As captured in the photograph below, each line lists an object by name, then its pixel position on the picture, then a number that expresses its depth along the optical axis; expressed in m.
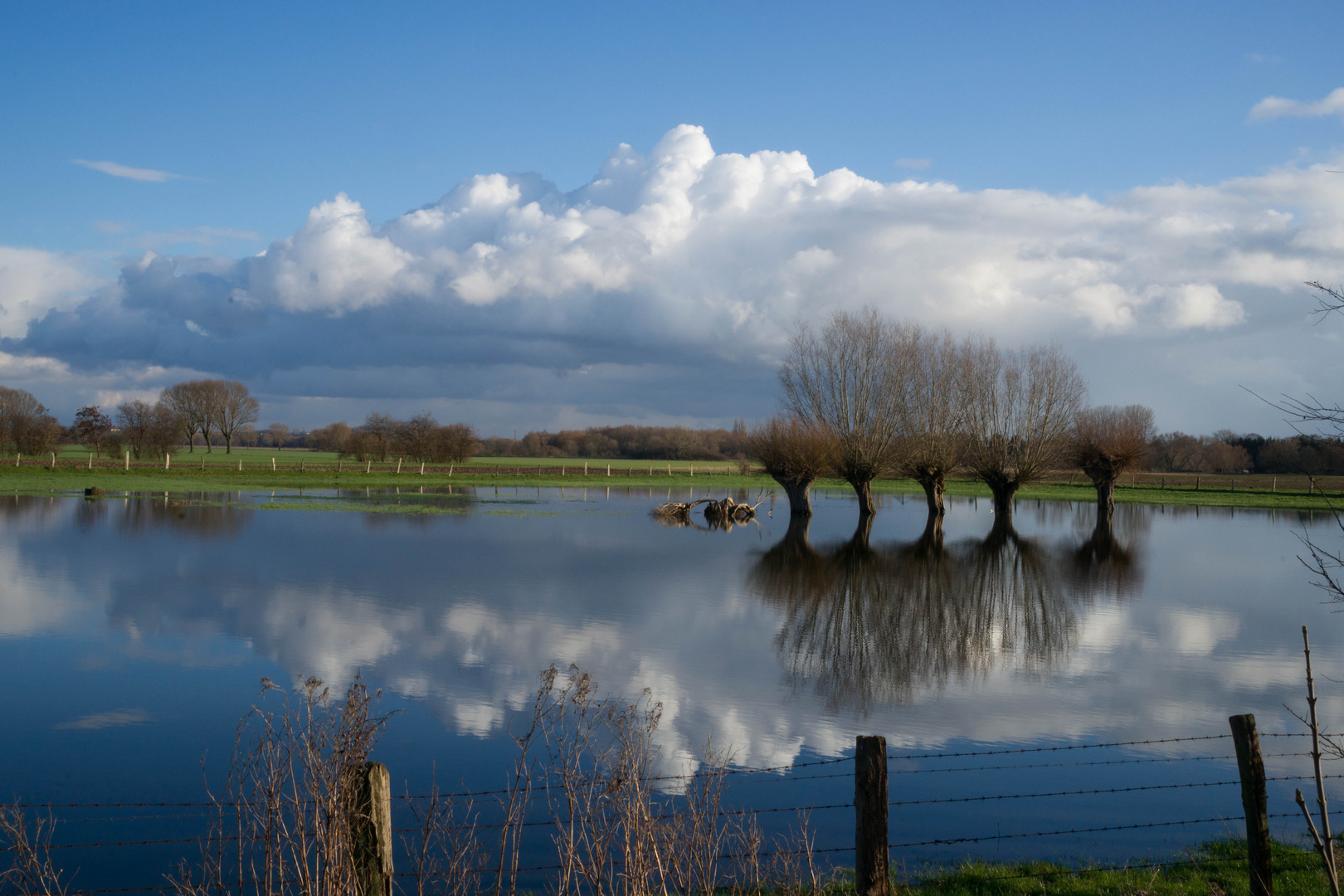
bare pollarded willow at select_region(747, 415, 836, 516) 39.22
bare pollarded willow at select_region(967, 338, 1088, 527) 40.84
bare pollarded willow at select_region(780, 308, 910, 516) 39.25
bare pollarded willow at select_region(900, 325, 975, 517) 38.91
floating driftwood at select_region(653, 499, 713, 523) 38.22
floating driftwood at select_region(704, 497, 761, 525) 38.53
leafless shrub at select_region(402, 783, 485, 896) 5.88
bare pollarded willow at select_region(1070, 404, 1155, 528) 43.03
